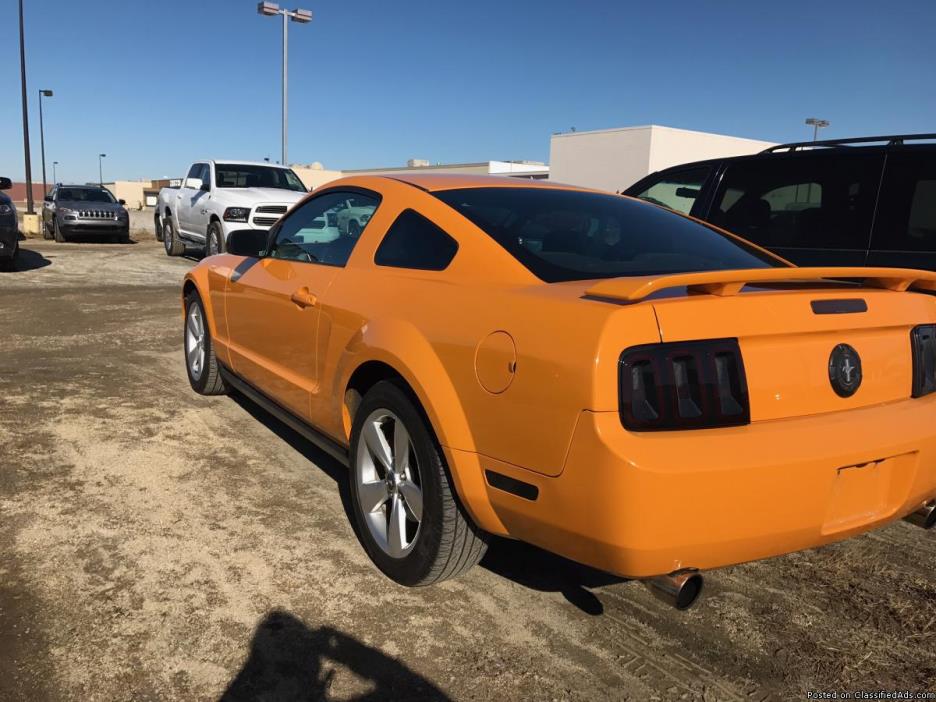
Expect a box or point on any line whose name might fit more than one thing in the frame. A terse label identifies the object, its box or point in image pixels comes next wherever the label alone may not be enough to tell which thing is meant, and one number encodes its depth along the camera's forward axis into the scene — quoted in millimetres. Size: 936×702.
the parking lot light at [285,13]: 21750
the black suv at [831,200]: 4426
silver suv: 18062
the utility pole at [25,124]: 23953
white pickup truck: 12117
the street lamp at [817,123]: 41794
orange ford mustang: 2037
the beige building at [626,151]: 27891
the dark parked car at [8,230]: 11234
